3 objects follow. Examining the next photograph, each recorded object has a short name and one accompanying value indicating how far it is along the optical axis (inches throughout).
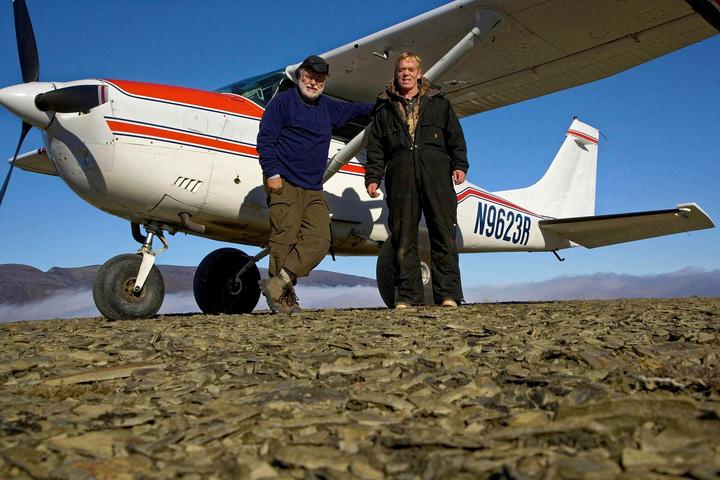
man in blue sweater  205.3
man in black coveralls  209.8
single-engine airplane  213.9
